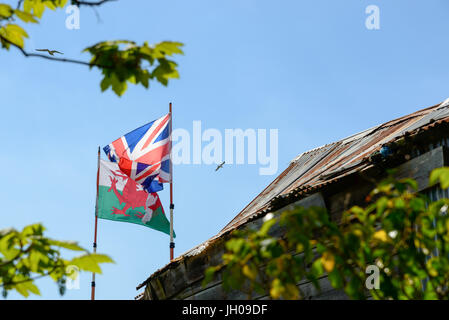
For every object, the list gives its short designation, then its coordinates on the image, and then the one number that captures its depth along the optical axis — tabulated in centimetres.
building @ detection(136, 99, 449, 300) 923
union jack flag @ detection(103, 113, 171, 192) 1791
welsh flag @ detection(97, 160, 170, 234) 1811
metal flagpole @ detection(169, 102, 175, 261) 1712
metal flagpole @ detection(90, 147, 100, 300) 1850
